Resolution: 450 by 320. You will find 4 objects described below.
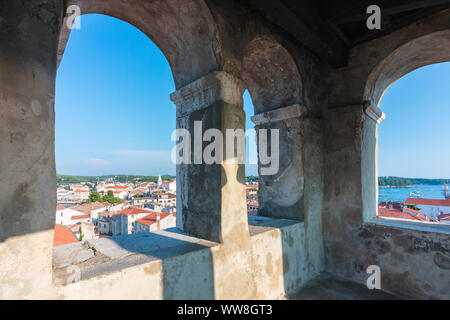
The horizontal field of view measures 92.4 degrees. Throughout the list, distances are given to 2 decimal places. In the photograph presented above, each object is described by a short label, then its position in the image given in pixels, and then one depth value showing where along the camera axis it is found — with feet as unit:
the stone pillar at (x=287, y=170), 11.84
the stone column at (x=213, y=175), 7.60
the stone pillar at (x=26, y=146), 4.03
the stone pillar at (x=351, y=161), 12.14
